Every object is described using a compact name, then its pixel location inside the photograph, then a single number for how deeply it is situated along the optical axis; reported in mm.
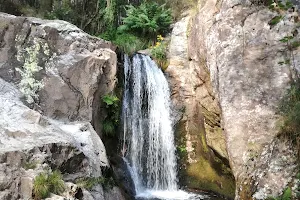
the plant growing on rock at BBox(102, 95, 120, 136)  7887
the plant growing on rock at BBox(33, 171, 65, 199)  4203
